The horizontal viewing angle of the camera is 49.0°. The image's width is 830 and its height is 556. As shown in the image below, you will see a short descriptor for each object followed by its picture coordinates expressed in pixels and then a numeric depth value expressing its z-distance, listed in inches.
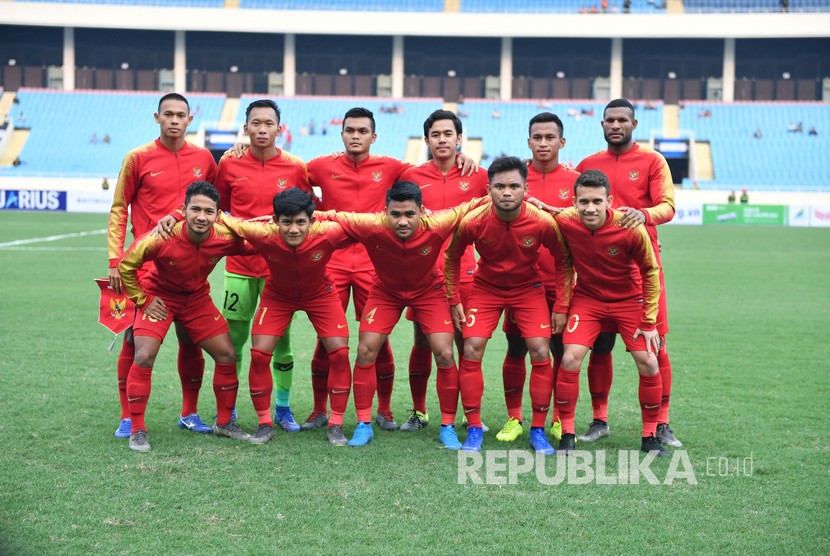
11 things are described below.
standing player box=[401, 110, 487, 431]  258.8
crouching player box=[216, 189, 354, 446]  231.3
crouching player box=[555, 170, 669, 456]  227.8
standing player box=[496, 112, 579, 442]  247.0
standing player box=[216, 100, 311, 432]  256.4
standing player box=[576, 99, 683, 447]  243.9
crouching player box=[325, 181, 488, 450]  233.5
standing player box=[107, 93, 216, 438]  247.3
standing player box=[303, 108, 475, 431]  259.8
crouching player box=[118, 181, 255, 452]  229.8
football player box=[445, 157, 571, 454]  231.6
